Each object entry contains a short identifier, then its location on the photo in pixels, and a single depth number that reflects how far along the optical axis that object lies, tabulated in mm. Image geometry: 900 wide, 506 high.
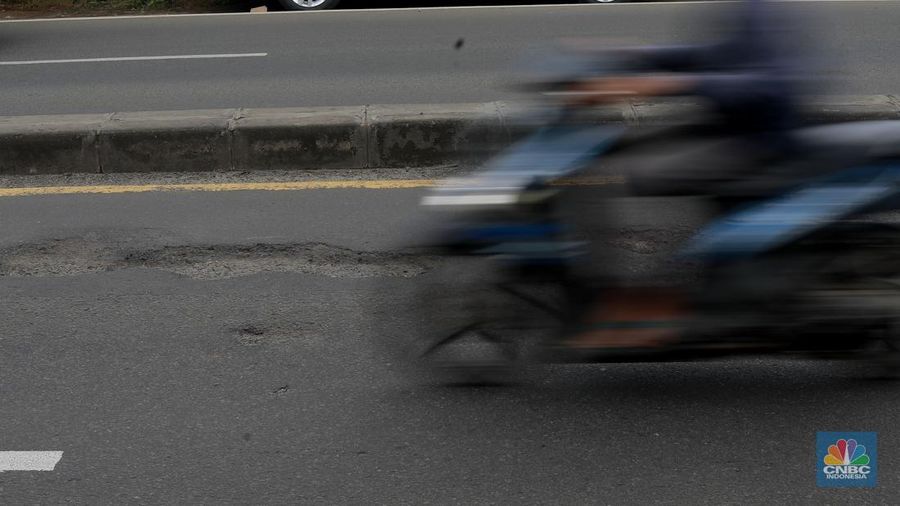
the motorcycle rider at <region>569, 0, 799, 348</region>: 6789
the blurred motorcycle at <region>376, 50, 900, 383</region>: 6859
